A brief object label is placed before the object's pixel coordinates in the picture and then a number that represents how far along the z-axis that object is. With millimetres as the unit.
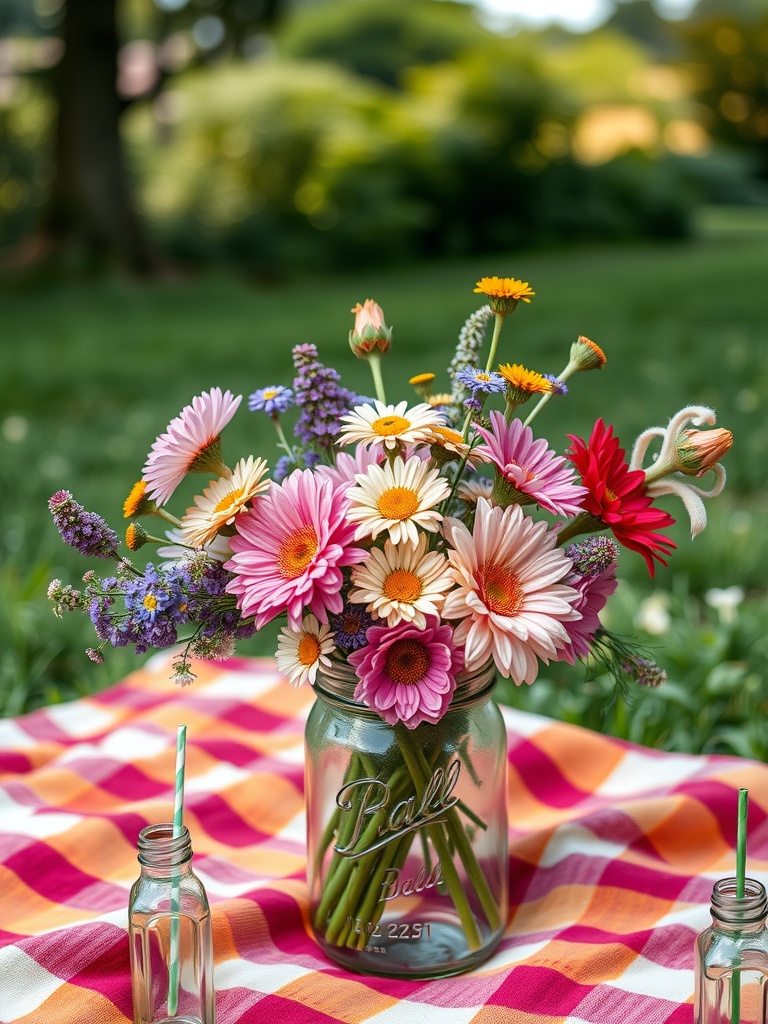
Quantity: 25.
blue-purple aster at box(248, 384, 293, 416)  1255
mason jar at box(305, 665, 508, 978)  1236
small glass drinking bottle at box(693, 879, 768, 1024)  1042
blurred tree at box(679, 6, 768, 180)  13984
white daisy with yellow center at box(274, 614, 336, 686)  1152
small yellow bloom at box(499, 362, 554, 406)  1198
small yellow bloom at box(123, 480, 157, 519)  1188
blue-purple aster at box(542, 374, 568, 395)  1218
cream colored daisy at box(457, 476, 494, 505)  1218
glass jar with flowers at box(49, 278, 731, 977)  1128
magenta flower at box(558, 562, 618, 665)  1199
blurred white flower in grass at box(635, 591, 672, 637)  2340
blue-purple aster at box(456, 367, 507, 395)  1186
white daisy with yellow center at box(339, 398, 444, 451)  1148
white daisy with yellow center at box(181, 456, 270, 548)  1153
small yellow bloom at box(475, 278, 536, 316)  1226
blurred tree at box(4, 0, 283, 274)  7742
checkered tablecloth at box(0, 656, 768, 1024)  1259
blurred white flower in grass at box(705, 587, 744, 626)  2255
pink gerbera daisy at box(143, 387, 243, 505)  1197
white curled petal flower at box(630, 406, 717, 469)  1203
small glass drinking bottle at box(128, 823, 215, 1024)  1112
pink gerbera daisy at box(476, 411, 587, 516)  1158
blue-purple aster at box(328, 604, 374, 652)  1164
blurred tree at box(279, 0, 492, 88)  16422
